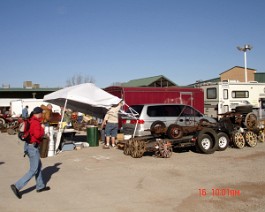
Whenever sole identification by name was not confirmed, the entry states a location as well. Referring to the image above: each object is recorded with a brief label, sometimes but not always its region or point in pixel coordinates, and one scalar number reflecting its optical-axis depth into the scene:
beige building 61.44
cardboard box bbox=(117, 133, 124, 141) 13.93
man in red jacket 6.54
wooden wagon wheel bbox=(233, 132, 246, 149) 12.50
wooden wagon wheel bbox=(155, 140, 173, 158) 10.69
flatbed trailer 10.77
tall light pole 31.09
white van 12.57
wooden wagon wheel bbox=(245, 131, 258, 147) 12.85
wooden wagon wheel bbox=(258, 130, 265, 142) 14.12
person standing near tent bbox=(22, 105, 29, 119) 22.90
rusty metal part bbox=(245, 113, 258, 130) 13.37
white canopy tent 12.89
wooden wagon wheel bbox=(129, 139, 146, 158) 10.77
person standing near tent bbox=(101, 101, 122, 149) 13.26
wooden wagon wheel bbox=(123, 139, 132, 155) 11.23
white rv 19.66
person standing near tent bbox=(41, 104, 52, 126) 18.72
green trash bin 14.11
